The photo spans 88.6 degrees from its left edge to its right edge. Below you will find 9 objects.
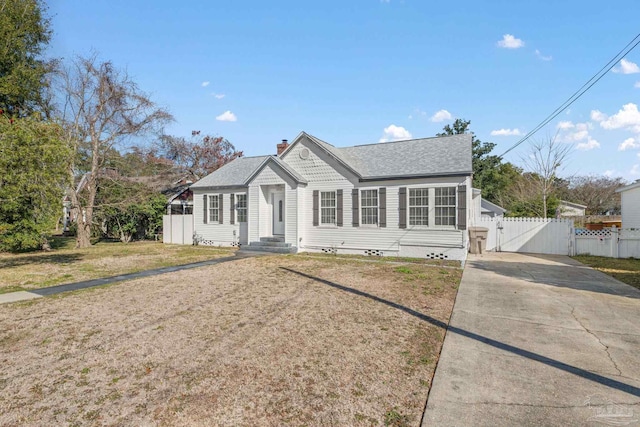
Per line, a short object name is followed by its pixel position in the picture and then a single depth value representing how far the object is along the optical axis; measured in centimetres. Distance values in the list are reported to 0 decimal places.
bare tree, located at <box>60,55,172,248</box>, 1792
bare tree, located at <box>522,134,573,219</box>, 2416
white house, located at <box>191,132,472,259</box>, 1304
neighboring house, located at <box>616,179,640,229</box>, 1694
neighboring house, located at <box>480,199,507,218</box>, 2492
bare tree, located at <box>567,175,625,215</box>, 3997
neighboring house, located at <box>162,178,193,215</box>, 2128
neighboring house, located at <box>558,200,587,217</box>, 3375
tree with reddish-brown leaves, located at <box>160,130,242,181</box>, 3203
